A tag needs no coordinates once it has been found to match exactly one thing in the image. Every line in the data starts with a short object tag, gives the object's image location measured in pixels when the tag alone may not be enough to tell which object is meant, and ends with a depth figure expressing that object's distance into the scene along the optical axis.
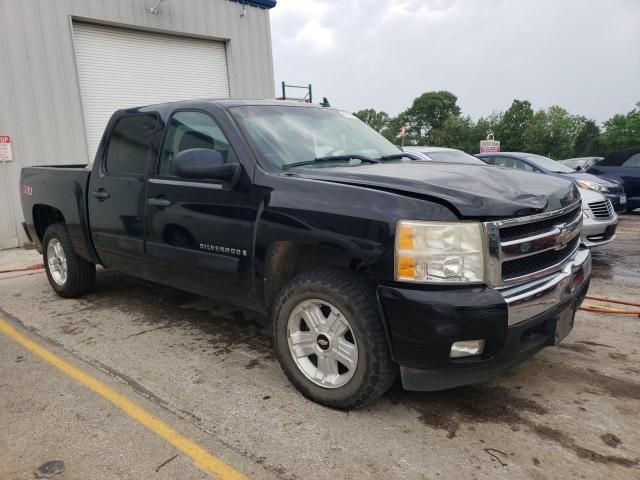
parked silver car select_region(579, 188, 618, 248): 6.16
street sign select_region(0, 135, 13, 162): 8.73
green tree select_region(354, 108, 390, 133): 92.19
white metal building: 8.88
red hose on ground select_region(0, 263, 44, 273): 6.83
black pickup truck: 2.43
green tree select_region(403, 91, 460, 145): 79.31
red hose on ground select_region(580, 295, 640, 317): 4.34
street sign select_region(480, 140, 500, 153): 26.13
